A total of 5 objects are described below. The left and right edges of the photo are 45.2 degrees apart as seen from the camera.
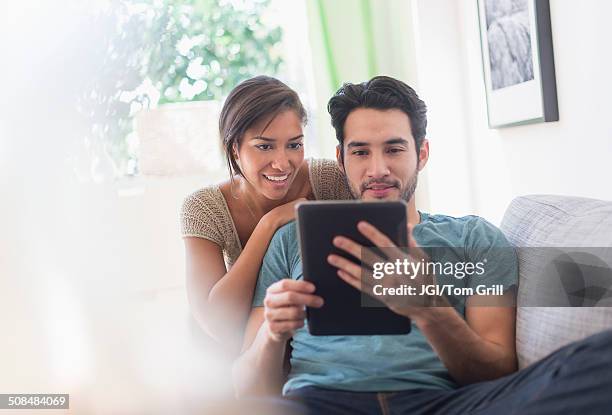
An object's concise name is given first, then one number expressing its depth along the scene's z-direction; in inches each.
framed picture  86.7
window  147.8
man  48.4
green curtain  142.0
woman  70.4
